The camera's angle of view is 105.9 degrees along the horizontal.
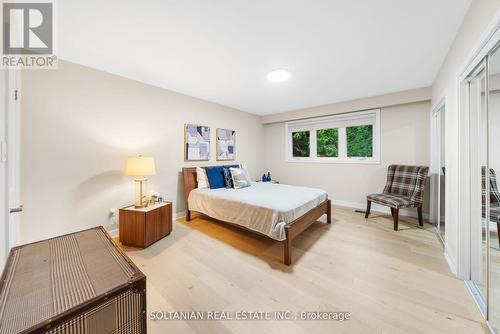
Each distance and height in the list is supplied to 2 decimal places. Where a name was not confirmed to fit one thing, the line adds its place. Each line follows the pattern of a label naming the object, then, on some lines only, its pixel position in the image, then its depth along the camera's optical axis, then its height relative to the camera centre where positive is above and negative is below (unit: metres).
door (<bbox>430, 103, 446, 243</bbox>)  2.69 -0.05
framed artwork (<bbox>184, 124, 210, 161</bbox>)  3.63 +0.49
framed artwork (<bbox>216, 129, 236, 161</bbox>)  4.26 +0.52
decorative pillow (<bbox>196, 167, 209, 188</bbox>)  3.51 -0.21
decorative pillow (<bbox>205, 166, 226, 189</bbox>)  3.51 -0.20
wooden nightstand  2.37 -0.76
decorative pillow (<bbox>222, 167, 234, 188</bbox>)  3.56 -0.24
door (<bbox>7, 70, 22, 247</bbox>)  1.28 +0.20
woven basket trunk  0.58 -0.45
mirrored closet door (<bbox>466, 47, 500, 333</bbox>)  1.40 -0.14
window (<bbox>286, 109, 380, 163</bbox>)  3.96 +0.65
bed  2.19 -0.55
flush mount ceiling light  2.64 +1.32
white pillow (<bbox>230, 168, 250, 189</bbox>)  3.53 -0.23
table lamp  2.47 -0.03
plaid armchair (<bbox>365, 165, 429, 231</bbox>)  2.96 -0.41
